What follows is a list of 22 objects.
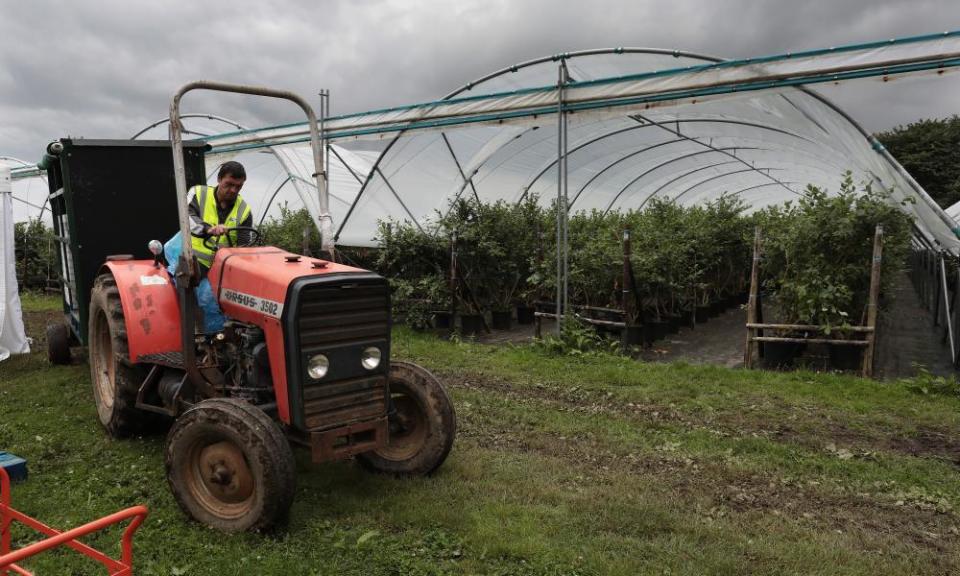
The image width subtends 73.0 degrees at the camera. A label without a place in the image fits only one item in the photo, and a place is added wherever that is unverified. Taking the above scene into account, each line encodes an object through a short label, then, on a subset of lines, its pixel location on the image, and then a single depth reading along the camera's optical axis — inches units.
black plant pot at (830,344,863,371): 272.8
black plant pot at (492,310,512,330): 400.5
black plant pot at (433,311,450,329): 382.3
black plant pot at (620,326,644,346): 329.4
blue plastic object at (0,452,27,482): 155.7
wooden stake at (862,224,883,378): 258.5
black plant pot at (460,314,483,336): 379.5
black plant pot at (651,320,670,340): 354.9
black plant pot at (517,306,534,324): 416.8
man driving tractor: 166.4
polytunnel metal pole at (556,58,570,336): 291.4
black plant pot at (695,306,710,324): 423.8
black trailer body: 223.0
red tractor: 130.0
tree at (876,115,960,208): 1476.4
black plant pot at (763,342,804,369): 287.9
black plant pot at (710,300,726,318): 453.7
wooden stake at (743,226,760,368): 285.0
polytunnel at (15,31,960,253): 253.0
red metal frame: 76.5
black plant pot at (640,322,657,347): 346.5
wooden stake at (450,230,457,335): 372.5
